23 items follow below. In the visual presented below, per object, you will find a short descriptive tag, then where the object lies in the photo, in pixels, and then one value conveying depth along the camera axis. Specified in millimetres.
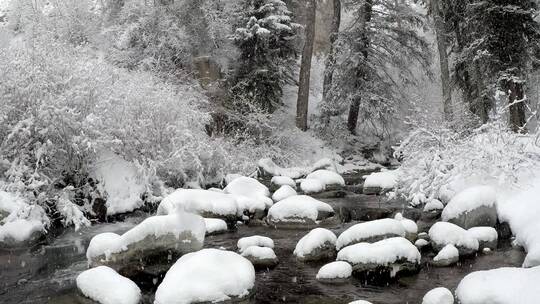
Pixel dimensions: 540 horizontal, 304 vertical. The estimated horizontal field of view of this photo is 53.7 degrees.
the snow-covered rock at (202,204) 10523
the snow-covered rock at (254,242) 8807
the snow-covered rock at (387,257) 7480
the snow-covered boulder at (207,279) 6421
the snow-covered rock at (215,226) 9994
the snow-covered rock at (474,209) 9078
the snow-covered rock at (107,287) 6609
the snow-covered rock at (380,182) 13797
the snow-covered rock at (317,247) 8312
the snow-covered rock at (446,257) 7825
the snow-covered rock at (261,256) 8133
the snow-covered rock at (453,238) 8156
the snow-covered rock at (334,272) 7414
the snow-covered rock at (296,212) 10594
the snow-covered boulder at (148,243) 7930
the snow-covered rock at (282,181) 15289
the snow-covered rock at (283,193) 12570
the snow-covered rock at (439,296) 6234
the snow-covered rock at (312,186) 14078
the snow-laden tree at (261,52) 20078
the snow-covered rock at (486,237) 8391
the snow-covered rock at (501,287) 5598
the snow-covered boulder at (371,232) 8328
